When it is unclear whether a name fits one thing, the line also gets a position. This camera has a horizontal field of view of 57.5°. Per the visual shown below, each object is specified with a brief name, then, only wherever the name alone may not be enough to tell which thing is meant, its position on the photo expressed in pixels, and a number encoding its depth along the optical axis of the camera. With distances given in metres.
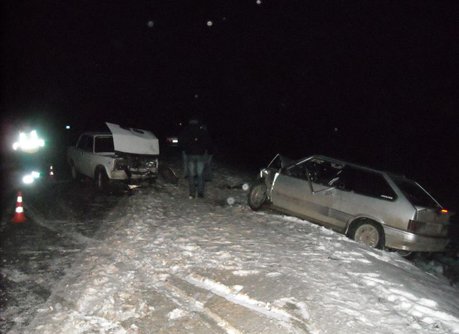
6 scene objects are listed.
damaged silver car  7.33
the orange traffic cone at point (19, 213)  7.77
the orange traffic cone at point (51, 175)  11.95
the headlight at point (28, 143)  12.49
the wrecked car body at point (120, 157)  10.91
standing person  10.12
